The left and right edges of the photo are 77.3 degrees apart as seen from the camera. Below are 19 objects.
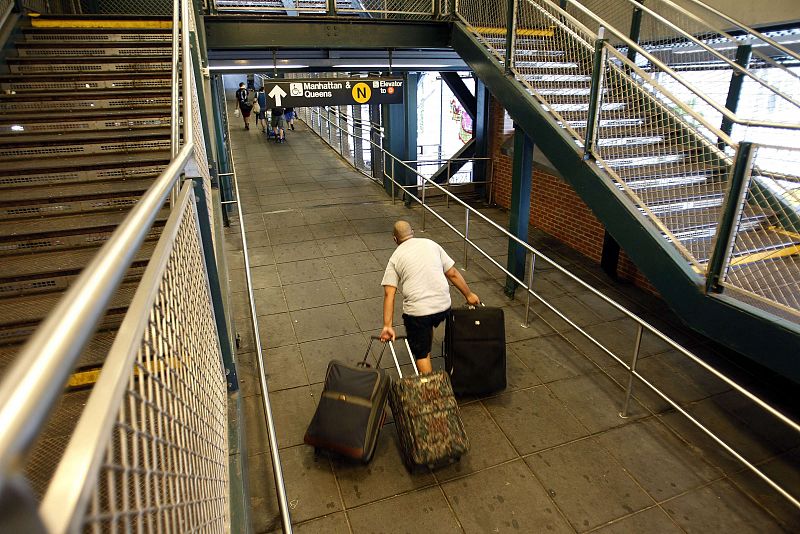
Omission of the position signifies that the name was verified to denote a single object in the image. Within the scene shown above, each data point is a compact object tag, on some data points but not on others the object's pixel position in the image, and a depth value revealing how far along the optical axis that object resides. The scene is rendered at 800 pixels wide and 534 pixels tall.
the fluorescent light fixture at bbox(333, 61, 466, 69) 8.55
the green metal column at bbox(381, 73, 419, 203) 10.49
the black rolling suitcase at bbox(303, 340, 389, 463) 3.55
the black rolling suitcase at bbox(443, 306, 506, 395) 4.21
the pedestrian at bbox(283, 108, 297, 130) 19.76
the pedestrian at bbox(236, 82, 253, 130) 20.41
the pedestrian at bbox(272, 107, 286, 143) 17.48
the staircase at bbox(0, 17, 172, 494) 3.41
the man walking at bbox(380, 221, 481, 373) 4.03
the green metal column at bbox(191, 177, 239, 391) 2.74
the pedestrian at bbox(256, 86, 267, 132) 19.61
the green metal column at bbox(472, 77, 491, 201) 10.55
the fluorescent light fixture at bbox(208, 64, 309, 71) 7.71
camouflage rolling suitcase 3.55
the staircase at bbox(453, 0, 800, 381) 3.37
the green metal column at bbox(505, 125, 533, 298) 6.10
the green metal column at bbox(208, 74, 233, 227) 9.20
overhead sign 6.97
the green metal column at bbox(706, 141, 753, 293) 3.03
